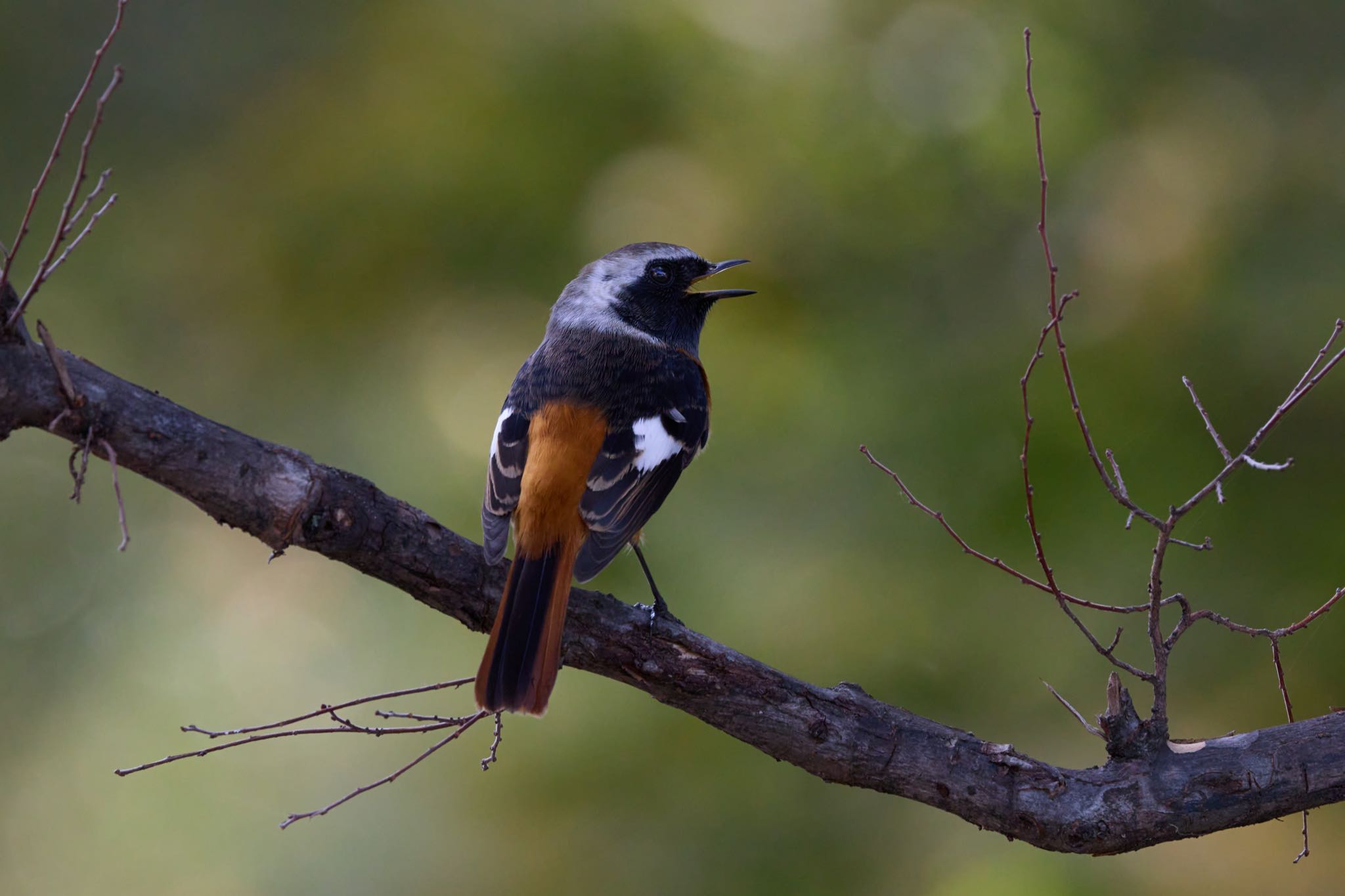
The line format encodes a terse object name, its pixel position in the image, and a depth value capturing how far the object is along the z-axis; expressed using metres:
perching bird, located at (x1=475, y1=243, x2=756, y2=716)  5.22
